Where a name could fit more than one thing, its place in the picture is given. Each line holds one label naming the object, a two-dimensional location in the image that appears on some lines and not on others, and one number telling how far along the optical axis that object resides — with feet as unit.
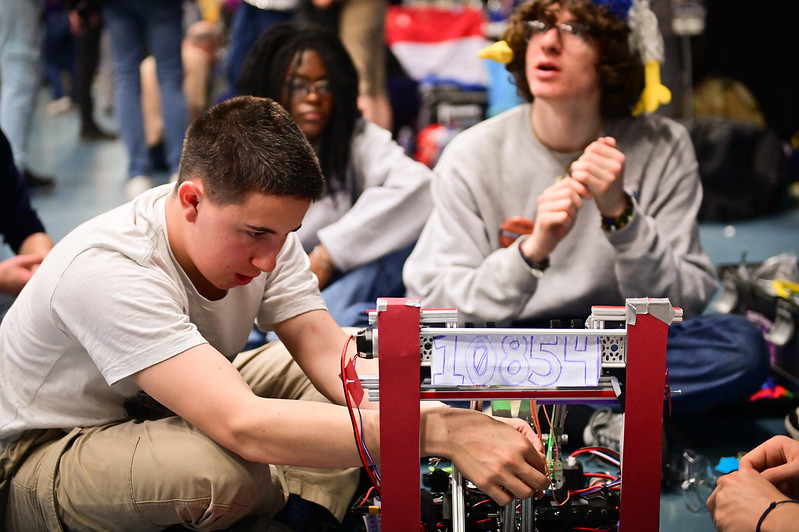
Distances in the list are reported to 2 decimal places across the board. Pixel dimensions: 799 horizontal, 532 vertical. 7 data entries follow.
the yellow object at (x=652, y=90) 7.56
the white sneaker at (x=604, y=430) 6.98
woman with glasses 8.98
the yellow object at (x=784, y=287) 8.79
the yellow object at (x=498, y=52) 7.87
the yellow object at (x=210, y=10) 25.46
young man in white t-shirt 4.56
